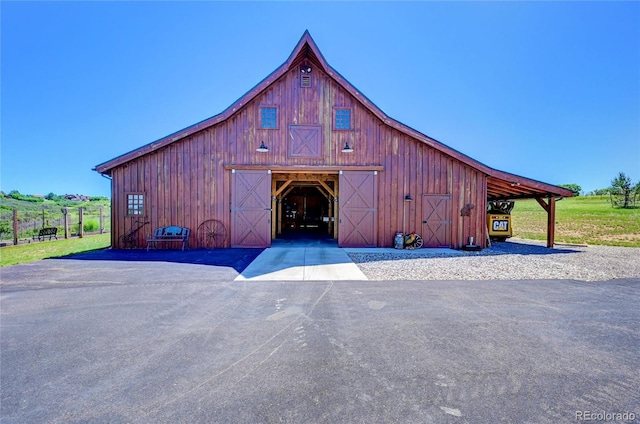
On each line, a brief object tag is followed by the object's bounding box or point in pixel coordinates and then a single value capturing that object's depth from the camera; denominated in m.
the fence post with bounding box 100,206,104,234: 17.88
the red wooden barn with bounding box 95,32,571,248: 10.98
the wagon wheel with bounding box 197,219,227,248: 11.10
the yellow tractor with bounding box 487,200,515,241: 13.73
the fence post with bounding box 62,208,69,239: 14.34
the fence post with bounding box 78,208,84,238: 15.55
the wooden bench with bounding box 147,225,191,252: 10.80
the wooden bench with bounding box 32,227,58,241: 13.82
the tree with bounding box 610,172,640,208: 34.17
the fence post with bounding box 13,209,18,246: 12.20
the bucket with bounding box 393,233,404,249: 11.08
